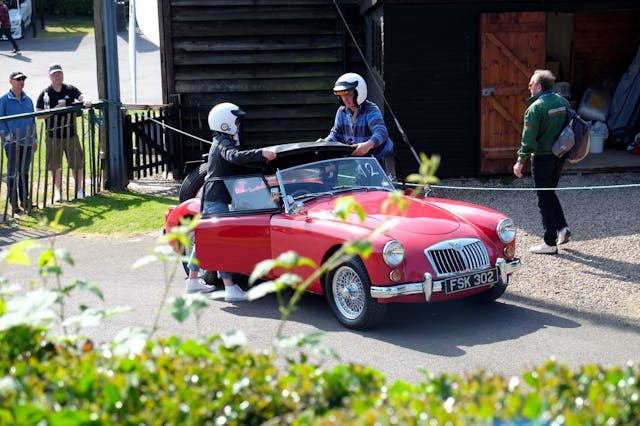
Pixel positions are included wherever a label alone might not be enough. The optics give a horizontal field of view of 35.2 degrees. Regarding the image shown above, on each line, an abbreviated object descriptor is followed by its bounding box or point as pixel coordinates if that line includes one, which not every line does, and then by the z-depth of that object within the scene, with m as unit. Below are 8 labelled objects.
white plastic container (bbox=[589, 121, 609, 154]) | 16.52
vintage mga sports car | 7.88
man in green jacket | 10.41
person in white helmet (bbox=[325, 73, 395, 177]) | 10.59
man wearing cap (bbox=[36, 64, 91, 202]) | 13.90
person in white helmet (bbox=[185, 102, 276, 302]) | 9.16
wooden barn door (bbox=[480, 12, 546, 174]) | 14.48
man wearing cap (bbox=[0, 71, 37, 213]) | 13.04
